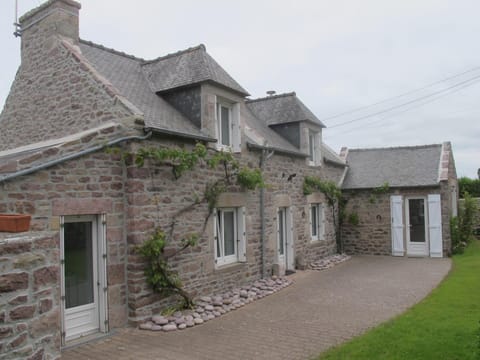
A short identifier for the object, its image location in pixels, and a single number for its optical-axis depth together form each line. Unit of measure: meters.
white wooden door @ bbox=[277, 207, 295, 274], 13.51
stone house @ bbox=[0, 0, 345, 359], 3.64
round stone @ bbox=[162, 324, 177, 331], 7.53
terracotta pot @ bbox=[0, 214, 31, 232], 3.42
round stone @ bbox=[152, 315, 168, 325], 7.71
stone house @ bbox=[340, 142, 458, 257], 16.25
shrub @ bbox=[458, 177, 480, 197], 23.88
